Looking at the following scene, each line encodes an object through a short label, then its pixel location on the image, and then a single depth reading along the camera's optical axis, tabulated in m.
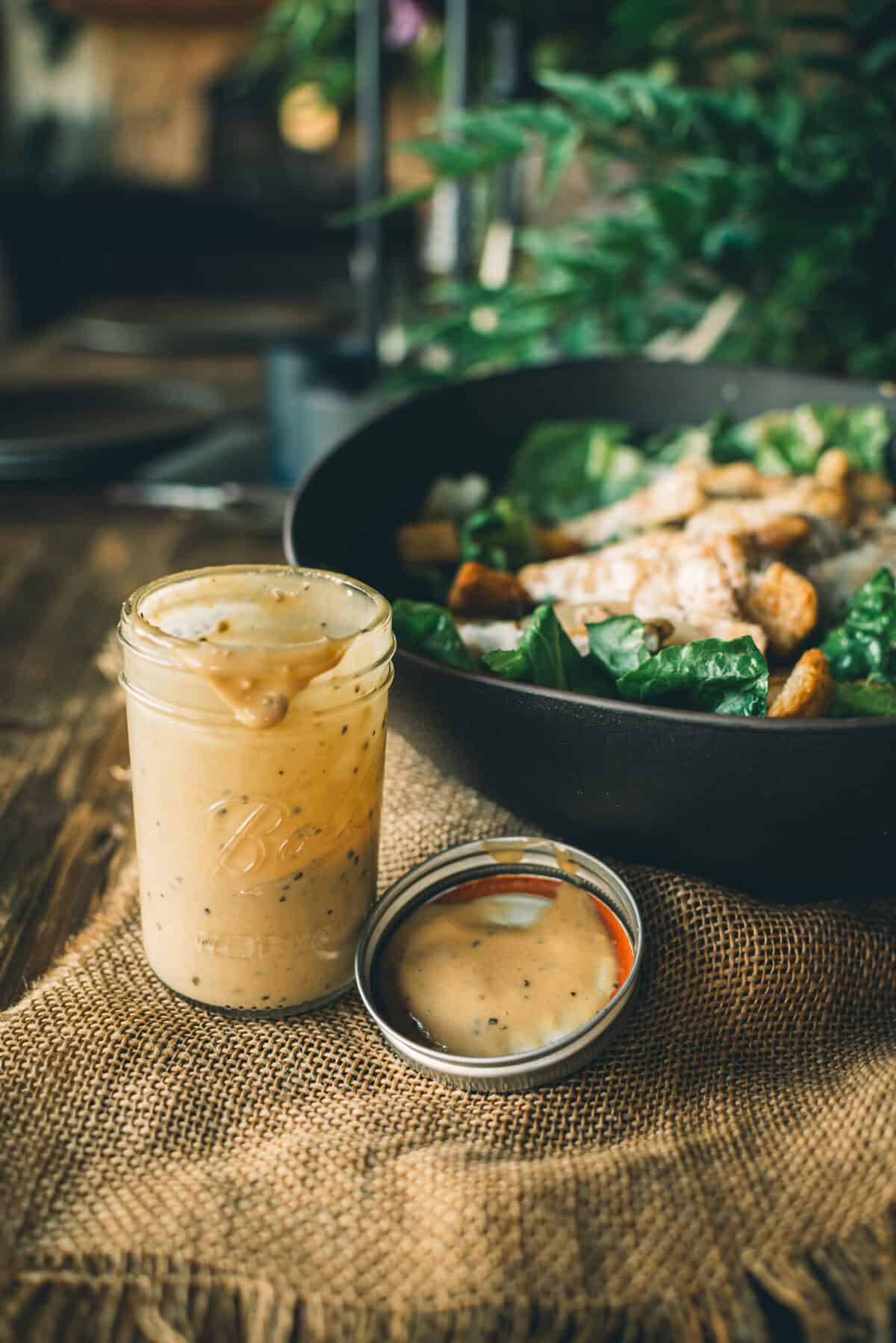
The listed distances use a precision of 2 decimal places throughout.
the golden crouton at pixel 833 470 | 0.69
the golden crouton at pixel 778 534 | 0.63
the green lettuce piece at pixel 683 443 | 0.75
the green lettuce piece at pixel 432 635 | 0.56
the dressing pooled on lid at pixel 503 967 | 0.48
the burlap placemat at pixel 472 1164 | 0.43
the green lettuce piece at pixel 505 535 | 0.69
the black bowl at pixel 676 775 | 0.48
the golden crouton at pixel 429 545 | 0.67
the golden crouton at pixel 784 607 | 0.59
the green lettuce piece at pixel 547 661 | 0.54
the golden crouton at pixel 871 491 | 0.70
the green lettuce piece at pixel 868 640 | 0.58
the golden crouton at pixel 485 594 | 0.61
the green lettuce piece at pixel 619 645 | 0.55
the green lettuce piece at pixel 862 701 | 0.54
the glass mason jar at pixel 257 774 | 0.47
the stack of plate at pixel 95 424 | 0.91
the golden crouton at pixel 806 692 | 0.53
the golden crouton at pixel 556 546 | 0.70
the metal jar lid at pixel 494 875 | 0.46
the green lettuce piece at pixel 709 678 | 0.53
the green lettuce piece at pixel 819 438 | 0.73
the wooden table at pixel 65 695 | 0.58
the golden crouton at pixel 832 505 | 0.66
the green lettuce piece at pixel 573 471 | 0.75
